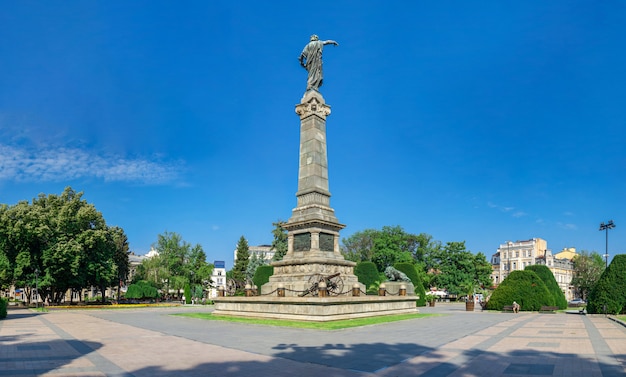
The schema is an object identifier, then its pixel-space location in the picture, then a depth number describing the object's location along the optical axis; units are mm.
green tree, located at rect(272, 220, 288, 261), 60281
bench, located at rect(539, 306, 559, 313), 34438
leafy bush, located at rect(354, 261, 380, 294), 44000
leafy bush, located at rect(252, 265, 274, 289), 43934
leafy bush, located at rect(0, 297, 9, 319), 27172
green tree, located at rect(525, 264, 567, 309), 41125
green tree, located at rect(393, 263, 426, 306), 42603
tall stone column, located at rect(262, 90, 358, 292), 25438
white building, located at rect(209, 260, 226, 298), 169425
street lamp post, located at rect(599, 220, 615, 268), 48156
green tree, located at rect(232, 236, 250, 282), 88781
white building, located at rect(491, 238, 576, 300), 110525
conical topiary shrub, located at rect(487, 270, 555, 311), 33844
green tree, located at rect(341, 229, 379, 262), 85688
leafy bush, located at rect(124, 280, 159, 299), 59094
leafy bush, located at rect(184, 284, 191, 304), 56844
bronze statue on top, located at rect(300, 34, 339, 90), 30797
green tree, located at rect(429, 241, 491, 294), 68875
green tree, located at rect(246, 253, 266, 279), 70750
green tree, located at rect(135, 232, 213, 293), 68688
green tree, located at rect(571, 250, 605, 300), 76875
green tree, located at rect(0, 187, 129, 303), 43125
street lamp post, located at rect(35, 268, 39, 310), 41375
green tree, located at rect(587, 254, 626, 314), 28172
